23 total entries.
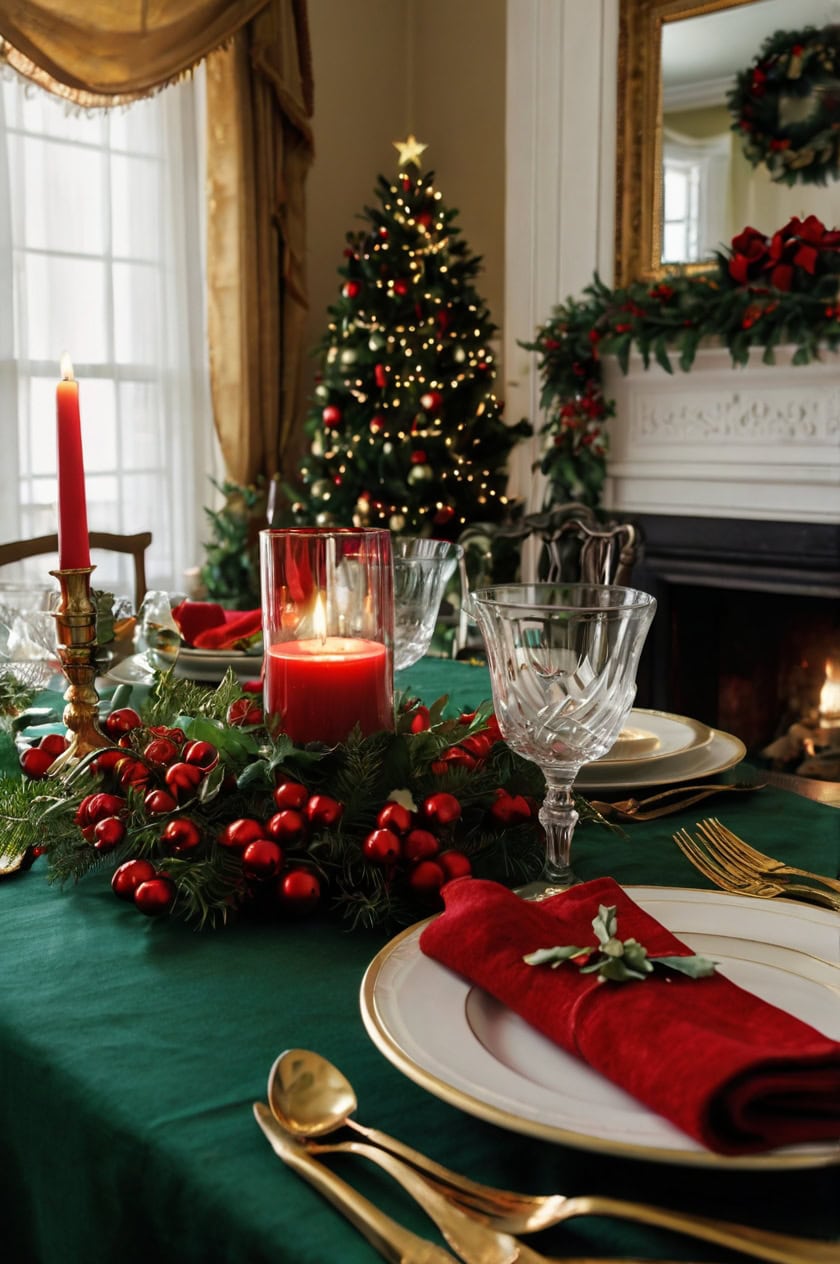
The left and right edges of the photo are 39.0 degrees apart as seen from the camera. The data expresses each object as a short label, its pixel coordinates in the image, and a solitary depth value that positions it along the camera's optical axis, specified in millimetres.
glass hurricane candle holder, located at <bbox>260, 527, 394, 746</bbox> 885
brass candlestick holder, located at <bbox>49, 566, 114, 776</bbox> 997
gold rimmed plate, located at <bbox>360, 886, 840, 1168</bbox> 467
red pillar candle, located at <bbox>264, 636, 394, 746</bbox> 885
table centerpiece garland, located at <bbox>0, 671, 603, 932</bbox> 759
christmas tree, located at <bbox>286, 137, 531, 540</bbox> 3768
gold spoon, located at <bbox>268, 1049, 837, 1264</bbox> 426
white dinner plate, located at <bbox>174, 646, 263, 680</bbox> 1431
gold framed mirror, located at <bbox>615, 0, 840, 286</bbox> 3355
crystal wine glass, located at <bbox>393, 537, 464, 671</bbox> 1146
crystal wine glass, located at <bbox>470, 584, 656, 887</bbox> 737
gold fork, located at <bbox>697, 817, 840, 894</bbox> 826
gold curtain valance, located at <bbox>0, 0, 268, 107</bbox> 3299
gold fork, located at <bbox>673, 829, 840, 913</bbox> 788
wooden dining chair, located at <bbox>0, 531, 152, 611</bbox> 2160
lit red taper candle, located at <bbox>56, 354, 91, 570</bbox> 1000
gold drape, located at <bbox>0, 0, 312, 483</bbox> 3553
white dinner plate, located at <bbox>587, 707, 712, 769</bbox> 1062
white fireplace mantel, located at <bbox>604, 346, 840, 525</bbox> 3221
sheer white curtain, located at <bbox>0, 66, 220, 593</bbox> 3617
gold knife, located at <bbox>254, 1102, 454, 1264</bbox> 438
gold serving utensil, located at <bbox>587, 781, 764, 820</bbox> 975
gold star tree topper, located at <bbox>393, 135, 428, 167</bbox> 3828
